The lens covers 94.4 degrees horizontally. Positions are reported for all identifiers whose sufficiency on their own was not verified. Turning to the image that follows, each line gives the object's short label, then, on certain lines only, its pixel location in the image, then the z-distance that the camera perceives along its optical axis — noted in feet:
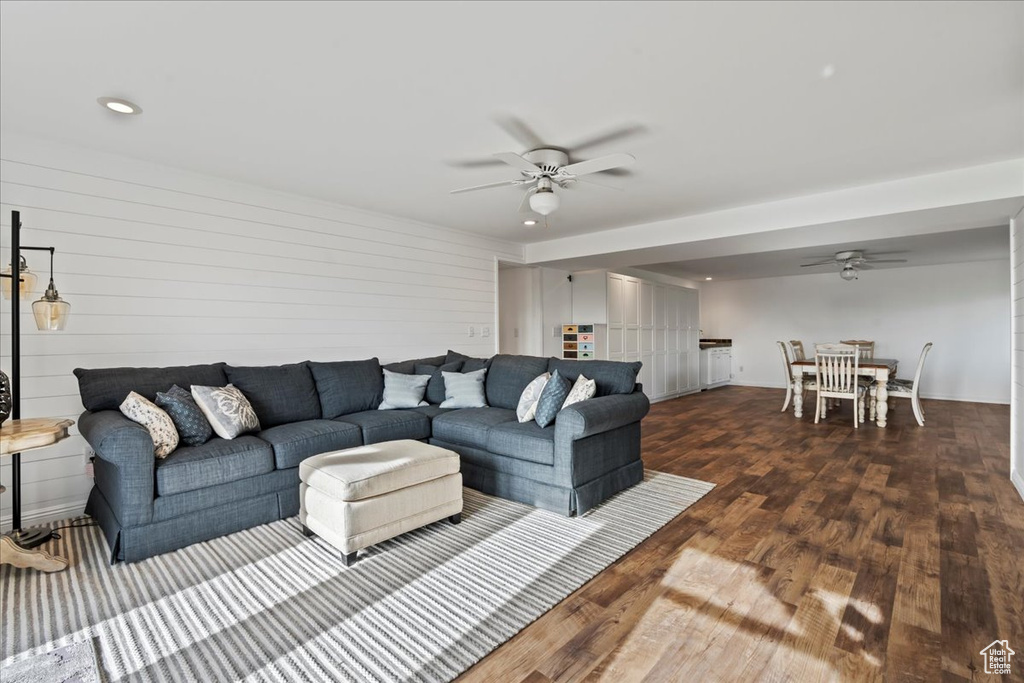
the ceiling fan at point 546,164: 8.75
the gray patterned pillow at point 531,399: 11.20
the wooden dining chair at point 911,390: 18.63
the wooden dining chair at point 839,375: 18.34
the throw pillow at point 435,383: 14.11
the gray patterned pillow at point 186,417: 9.09
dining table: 18.29
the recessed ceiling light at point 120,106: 7.82
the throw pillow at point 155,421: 8.48
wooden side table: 6.40
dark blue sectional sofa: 7.97
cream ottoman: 7.76
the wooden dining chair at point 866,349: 23.17
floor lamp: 7.93
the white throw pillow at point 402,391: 13.32
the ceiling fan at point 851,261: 20.86
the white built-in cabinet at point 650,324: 22.26
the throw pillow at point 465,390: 13.52
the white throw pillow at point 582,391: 10.78
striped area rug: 5.47
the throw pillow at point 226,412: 9.61
